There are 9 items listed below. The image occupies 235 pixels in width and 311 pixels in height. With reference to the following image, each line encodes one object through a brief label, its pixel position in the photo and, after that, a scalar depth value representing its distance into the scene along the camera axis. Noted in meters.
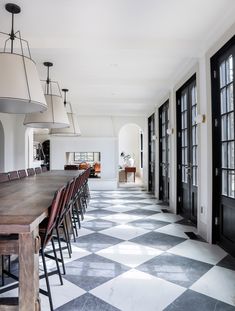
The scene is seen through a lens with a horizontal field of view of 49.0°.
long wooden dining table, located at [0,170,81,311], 1.49
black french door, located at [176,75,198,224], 4.38
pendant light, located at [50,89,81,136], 5.93
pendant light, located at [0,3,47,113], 2.46
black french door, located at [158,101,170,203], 6.34
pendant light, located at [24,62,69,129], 4.12
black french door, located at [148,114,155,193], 8.43
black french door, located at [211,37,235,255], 2.99
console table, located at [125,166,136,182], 11.31
